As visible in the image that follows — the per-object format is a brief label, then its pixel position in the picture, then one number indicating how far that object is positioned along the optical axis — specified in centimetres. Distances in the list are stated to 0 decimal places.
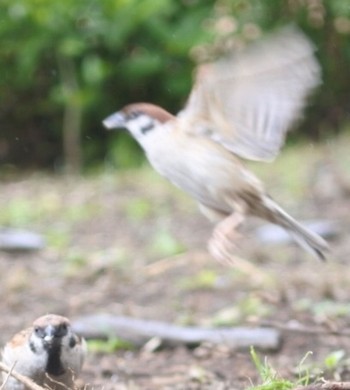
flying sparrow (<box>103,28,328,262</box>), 758
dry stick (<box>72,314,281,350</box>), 938
